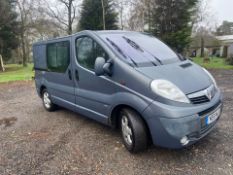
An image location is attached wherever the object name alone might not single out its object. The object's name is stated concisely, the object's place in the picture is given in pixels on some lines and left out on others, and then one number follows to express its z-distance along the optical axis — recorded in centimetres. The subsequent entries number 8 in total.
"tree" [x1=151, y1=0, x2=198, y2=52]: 1638
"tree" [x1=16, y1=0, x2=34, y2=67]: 2900
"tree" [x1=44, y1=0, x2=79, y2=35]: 2681
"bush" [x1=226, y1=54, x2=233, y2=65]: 1842
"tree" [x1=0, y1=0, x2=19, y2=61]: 2533
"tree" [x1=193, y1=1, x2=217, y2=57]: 3650
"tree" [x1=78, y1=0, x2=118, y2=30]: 2376
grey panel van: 279
